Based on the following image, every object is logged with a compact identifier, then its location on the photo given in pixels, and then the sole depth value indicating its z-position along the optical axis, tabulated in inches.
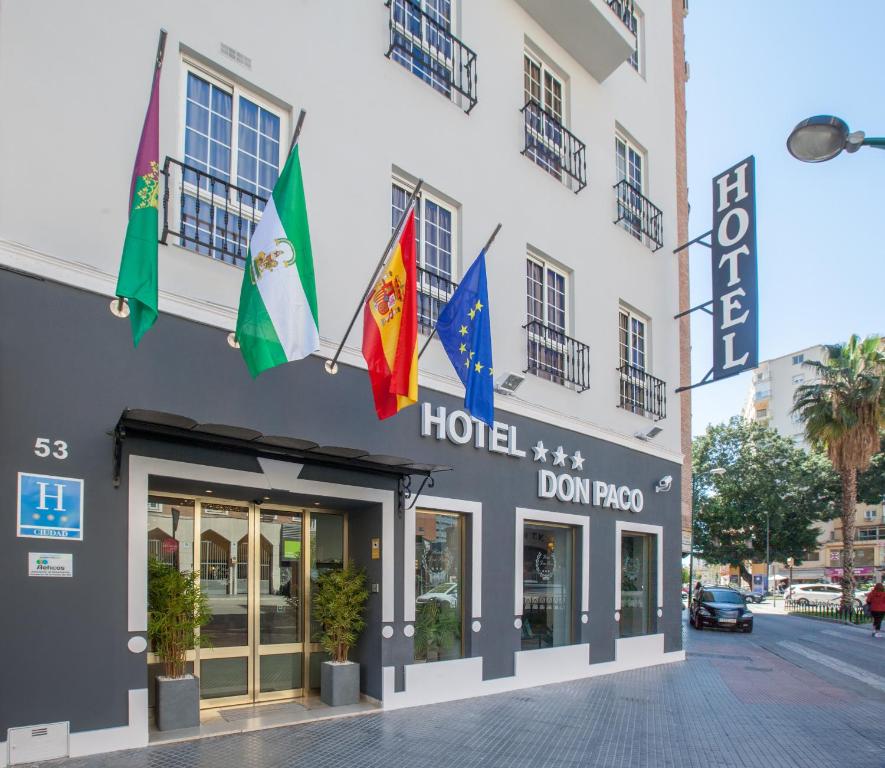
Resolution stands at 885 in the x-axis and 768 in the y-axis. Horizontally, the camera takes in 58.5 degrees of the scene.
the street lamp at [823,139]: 298.4
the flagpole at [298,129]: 292.4
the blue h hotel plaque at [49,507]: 270.8
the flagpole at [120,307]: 301.9
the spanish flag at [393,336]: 327.0
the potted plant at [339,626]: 387.9
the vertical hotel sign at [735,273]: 603.5
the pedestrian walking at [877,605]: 1055.0
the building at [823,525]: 2925.7
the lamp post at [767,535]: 2068.2
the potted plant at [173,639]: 319.6
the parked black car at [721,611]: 1079.0
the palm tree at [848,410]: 1219.9
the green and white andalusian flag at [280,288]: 286.7
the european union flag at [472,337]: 375.9
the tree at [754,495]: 2112.5
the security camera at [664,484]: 660.1
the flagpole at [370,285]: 323.9
